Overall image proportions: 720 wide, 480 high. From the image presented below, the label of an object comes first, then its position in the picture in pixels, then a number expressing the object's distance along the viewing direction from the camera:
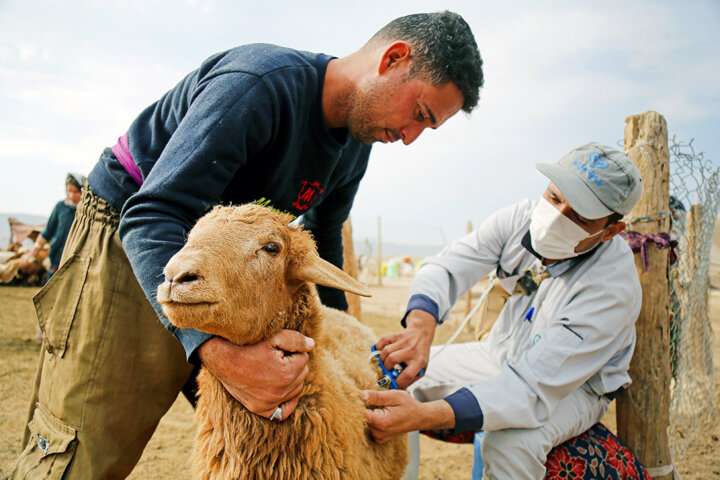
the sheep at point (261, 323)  1.40
